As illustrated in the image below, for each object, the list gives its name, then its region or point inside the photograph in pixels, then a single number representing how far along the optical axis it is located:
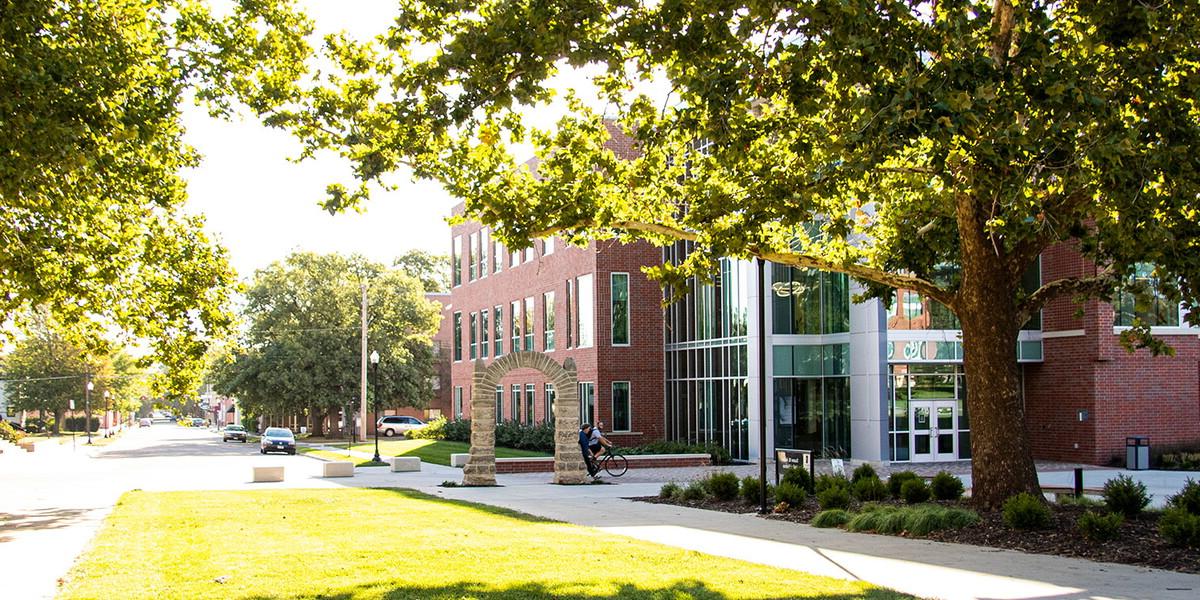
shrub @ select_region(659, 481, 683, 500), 21.61
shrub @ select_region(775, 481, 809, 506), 18.42
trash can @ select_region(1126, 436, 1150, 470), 30.75
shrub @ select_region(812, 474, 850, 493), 18.62
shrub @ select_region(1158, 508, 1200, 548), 12.27
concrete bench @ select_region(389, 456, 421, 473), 34.16
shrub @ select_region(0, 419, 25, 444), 64.36
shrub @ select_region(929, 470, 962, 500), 17.55
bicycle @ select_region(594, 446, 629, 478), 29.61
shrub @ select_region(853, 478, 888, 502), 18.70
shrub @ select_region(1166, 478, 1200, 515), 14.13
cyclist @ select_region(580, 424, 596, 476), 28.07
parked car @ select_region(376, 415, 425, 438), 73.44
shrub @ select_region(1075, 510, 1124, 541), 13.05
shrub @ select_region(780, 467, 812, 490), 20.14
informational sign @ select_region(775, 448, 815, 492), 20.34
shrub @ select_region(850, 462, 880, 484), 19.33
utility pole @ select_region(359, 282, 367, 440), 51.53
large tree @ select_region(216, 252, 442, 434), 63.66
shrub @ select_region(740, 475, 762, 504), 19.84
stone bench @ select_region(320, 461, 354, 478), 31.69
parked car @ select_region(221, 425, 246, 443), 73.19
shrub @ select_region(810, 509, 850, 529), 16.28
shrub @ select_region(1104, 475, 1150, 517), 14.90
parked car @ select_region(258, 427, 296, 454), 49.09
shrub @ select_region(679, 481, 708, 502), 20.91
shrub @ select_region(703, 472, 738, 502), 20.67
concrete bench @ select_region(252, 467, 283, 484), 28.73
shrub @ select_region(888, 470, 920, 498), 18.72
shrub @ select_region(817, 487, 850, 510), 17.48
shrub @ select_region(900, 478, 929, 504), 17.64
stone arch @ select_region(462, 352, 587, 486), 26.95
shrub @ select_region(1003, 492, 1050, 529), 13.96
